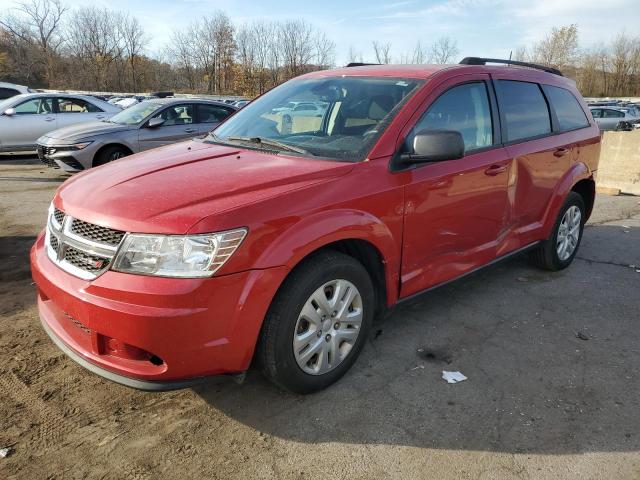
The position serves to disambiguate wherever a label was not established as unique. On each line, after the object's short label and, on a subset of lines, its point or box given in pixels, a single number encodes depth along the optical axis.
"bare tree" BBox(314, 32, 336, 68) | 55.57
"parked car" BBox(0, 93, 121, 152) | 11.43
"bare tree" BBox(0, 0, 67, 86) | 67.49
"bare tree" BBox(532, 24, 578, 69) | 60.38
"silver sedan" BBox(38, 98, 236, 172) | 8.78
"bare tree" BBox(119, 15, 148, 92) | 70.75
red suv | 2.26
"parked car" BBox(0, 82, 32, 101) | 14.85
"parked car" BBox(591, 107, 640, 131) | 22.02
